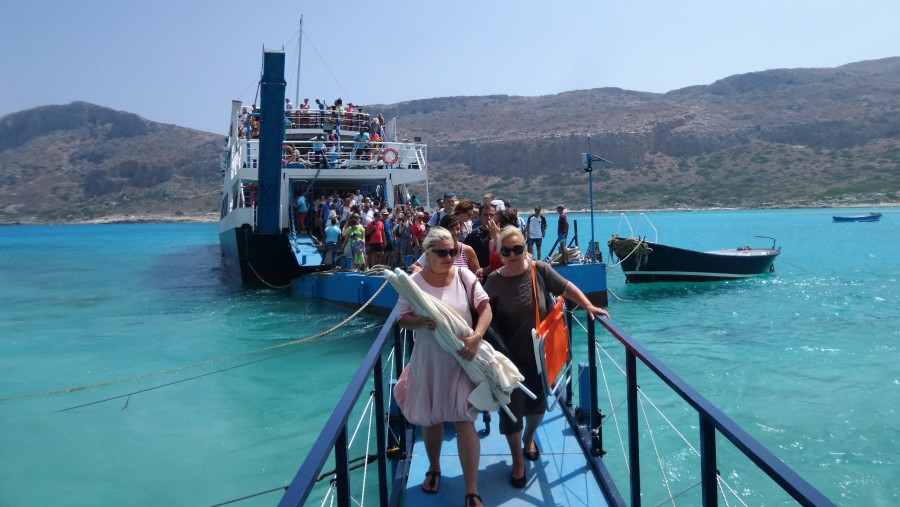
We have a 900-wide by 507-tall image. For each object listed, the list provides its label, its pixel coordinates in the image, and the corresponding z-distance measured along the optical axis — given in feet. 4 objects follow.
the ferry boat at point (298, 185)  43.45
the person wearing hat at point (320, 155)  56.03
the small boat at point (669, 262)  58.90
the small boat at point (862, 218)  171.73
